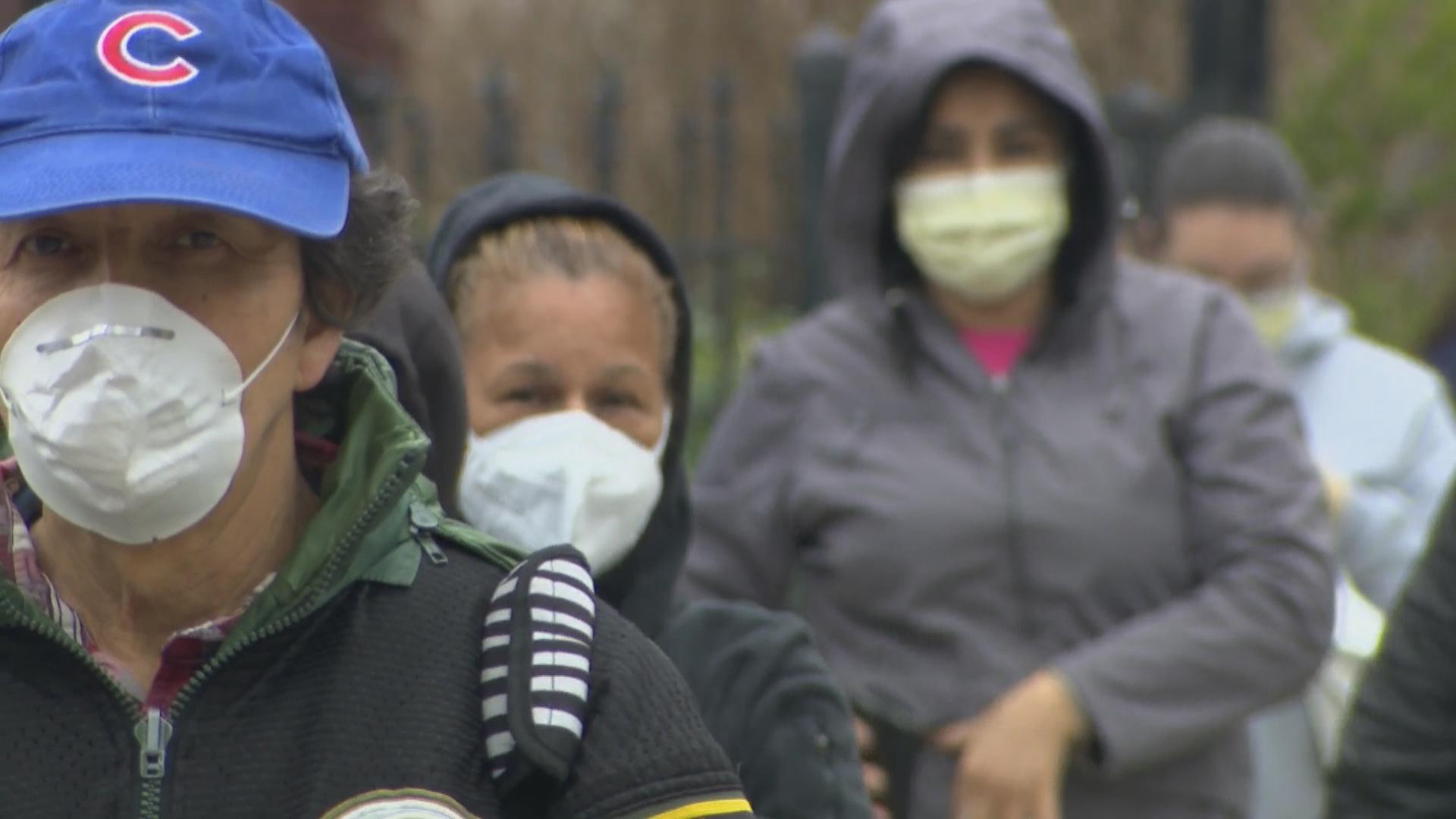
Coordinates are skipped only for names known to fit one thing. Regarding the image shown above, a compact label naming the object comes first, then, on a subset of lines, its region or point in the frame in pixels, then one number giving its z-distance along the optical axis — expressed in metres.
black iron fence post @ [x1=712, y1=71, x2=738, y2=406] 14.48
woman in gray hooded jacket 8.29
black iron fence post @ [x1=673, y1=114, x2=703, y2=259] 14.41
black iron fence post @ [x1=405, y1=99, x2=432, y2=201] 13.24
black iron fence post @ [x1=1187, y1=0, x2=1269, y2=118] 16.31
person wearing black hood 6.31
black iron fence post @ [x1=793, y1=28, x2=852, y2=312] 14.33
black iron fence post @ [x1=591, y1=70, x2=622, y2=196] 13.27
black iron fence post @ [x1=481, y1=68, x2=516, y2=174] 12.91
